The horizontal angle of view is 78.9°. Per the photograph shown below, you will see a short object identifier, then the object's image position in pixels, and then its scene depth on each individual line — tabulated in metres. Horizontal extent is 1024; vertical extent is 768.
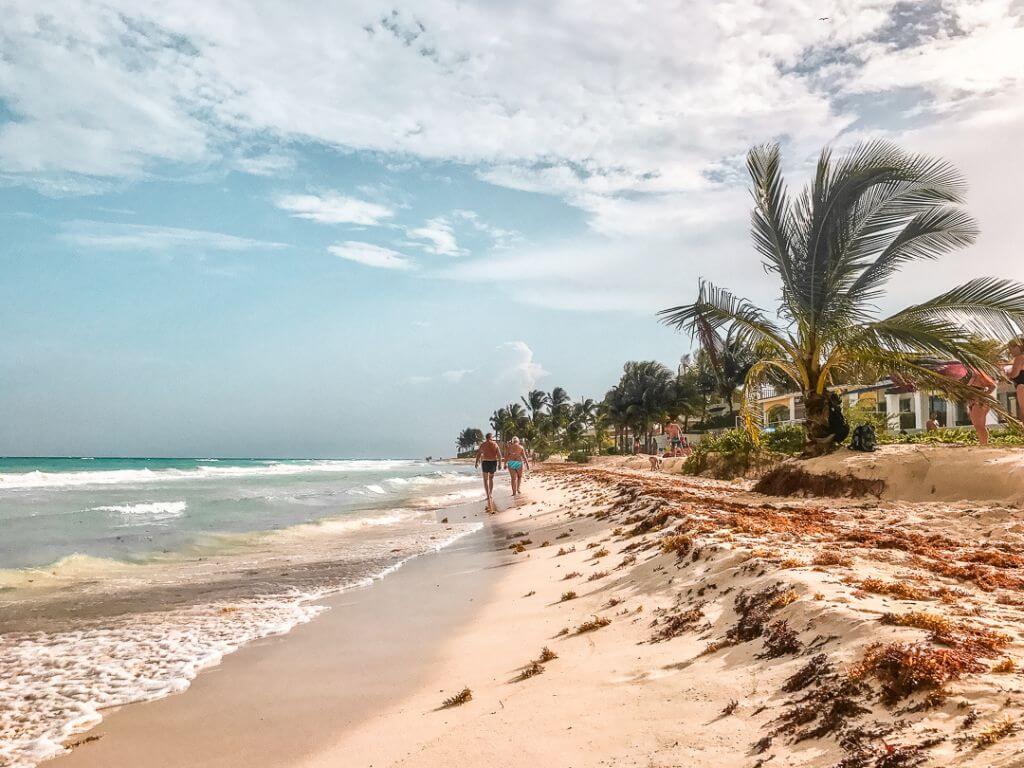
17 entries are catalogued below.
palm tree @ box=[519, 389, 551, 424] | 97.56
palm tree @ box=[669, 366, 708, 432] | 57.41
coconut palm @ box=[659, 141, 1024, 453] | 11.17
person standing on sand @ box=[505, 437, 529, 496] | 20.70
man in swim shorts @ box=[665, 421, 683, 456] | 30.88
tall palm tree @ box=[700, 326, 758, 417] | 13.43
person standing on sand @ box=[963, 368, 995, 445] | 11.20
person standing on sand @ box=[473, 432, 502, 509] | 18.39
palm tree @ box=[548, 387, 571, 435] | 88.65
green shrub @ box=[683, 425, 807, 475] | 19.75
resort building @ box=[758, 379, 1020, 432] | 34.56
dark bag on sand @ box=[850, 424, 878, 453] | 11.96
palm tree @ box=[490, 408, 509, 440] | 113.68
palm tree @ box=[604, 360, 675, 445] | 57.53
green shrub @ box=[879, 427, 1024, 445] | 12.76
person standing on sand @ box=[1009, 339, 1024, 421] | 10.45
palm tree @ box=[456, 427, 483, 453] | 161.07
